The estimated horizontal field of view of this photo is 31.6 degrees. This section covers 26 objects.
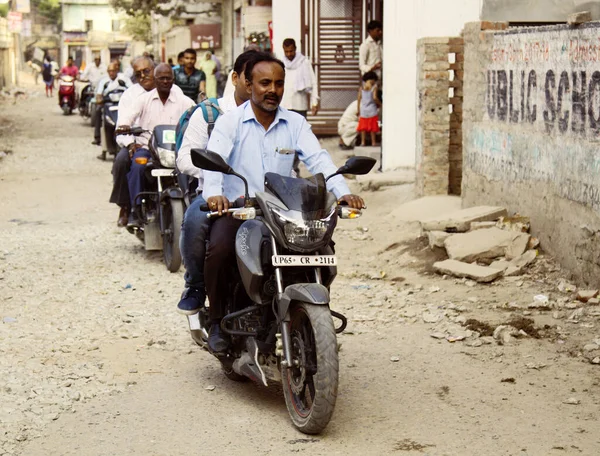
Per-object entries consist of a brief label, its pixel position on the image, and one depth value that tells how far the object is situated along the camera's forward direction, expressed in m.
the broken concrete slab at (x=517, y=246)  8.48
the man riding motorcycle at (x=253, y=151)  5.26
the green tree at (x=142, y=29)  58.59
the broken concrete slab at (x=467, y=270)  8.08
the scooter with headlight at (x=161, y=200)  8.89
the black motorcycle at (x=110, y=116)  17.95
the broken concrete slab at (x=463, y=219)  9.27
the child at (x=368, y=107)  16.75
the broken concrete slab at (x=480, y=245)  8.56
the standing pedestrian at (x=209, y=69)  22.14
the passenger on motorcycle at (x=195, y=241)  5.44
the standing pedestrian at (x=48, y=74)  53.06
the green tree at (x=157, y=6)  35.41
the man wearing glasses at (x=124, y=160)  9.98
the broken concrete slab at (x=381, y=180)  13.30
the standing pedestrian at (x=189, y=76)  15.74
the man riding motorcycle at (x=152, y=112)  9.65
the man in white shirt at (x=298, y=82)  17.14
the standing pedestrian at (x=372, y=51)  17.14
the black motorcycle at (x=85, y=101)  29.23
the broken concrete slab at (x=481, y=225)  9.13
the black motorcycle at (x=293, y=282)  4.66
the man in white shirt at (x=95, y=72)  27.84
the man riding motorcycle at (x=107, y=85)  18.70
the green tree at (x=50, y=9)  89.62
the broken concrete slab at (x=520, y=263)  8.22
